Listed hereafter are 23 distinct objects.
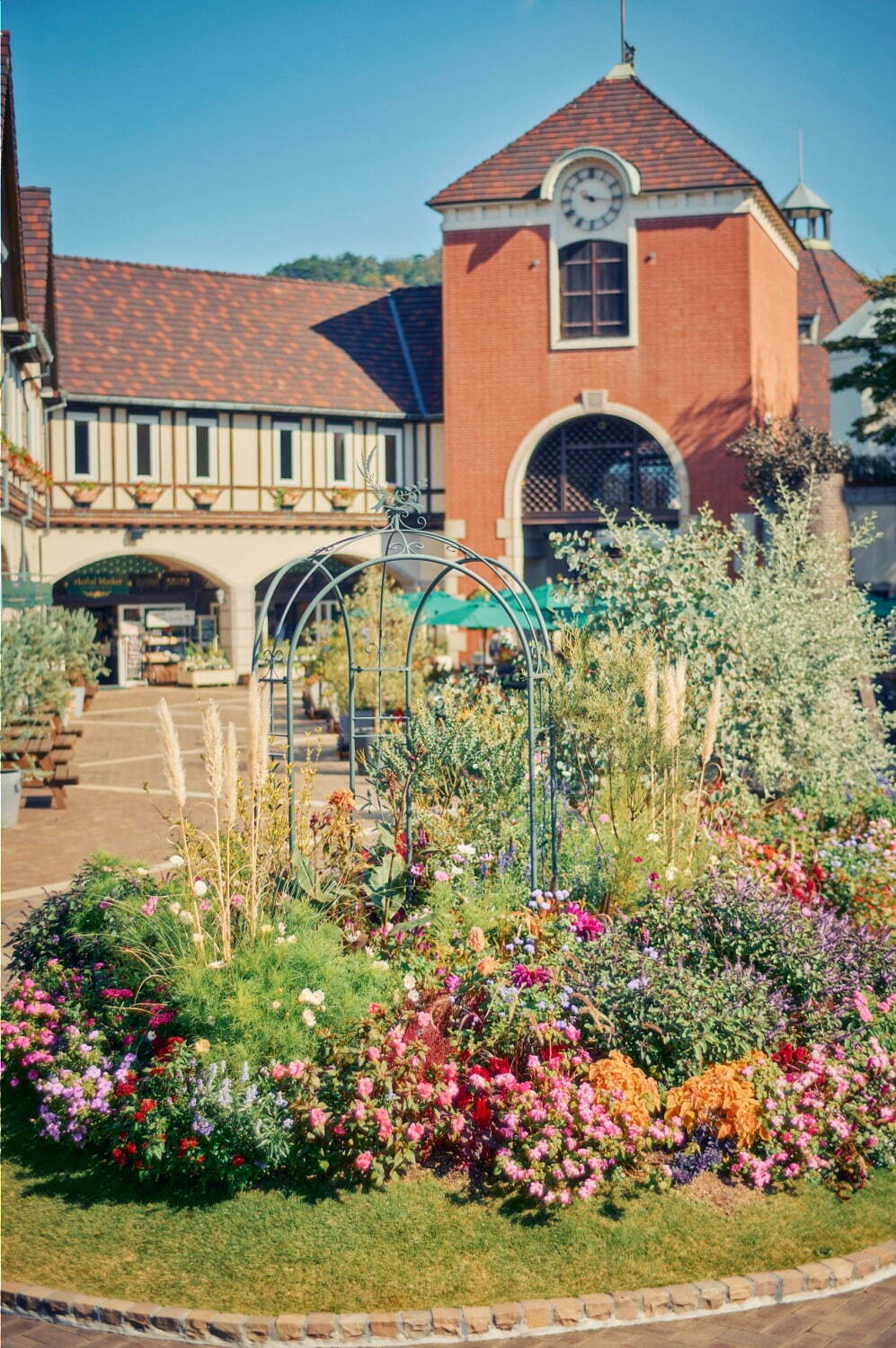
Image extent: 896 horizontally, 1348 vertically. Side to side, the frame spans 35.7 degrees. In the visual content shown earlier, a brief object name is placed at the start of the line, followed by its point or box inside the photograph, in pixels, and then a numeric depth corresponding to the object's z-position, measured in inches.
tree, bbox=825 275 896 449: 1077.1
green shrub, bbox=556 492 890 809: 449.7
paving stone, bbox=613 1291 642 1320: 212.5
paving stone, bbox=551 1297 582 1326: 210.5
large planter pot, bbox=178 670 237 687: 1274.6
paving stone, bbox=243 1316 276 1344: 207.3
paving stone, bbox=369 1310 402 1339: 207.5
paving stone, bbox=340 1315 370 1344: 207.3
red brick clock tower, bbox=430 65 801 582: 1152.2
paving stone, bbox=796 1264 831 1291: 220.4
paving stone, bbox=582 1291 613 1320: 211.6
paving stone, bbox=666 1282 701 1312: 214.2
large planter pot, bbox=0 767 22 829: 570.9
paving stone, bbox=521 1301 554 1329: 209.6
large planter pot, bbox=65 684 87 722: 1007.0
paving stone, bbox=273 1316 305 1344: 207.3
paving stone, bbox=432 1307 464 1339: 207.5
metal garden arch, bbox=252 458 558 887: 332.8
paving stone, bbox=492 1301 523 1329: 208.8
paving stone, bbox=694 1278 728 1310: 215.5
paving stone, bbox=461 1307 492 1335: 207.8
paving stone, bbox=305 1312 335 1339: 207.5
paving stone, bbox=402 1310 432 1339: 207.5
